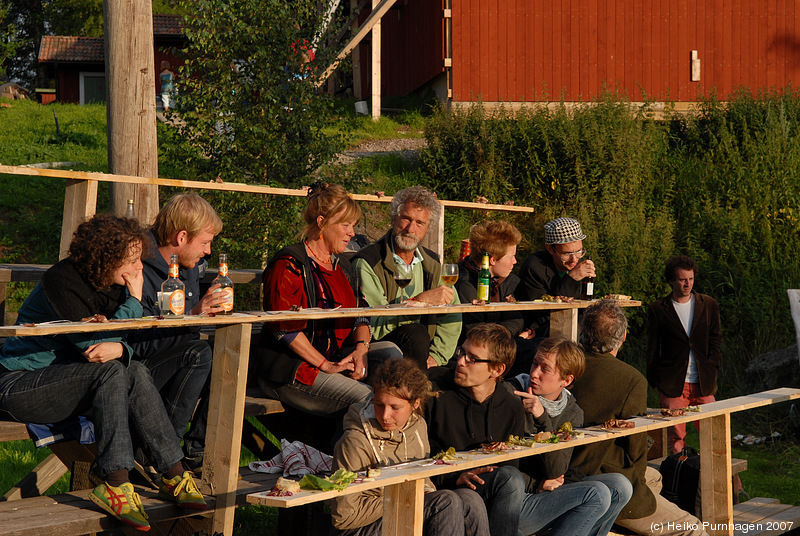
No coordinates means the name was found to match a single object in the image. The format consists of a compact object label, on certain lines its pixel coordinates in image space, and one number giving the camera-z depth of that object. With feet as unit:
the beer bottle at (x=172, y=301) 11.69
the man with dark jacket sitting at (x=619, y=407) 14.96
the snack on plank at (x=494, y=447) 12.33
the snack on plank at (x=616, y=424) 14.30
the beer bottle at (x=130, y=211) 16.30
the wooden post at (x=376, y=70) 53.06
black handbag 17.22
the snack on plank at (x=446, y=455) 11.78
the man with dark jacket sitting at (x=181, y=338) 13.00
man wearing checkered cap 19.22
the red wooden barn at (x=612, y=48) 51.11
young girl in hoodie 11.50
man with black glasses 12.84
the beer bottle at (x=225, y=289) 12.17
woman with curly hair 11.26
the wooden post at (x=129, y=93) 18.33
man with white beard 15.55
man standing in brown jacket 22.12
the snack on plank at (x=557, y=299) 17.52
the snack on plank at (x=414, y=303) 14.69
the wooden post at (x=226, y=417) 11.94
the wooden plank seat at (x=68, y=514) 10.53
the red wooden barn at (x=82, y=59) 97.04
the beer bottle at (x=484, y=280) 16.11
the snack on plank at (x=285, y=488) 9.95
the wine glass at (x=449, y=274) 15.75
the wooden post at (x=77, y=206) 15.65
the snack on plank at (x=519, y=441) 12.77
